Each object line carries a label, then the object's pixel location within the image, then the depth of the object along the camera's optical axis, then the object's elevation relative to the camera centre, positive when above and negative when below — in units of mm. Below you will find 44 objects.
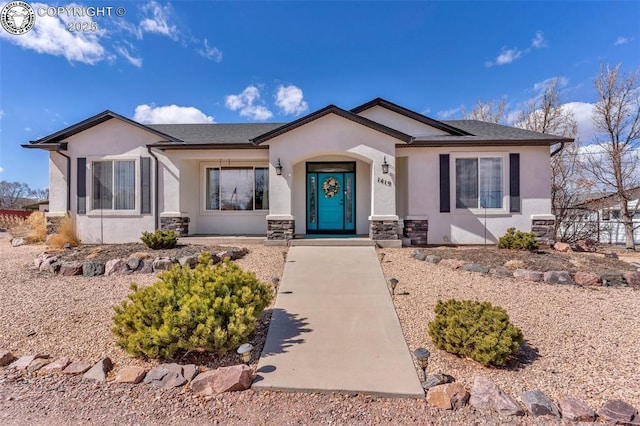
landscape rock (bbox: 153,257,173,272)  6547 -1111
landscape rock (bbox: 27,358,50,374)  2961 -1539
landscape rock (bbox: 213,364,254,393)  2662 -1524
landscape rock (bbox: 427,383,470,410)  2496 -1591
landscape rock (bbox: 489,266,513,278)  5961 -1194
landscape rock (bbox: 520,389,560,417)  2386 -1587
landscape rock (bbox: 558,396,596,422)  2318 -1597
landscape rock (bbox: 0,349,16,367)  3068 -1515
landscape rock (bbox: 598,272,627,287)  5516 -1257
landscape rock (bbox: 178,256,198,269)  6688 -1054
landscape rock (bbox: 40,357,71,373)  2924 -1529
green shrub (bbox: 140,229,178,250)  8000 -667
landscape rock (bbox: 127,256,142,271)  6545 -1066
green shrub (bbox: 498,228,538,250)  7758 -714
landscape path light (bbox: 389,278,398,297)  4926 -1205
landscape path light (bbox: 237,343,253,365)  2898 -1351
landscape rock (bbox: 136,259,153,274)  6475 -1154
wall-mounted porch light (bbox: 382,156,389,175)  8713 +1408
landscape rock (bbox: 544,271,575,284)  5586 -1229
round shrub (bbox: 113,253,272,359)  2969 -1080
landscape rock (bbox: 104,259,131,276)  6422 -1159
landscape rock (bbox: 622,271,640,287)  5484 -1218
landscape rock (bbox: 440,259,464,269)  6514 -1110
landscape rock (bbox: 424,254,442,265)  6977 -1074
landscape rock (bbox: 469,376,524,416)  2398 -1584
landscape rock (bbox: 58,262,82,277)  6430 -1192
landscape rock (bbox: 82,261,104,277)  6355 -1166
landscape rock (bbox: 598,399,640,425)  2254 -1578
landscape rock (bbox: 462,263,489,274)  6168 -1150
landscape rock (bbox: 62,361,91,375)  2898 -1540
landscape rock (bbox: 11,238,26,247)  10380 -926
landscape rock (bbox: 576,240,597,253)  8992 -1062
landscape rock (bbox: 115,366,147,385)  2753 -1532
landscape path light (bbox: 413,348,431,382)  2689 -1324
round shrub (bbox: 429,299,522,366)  2951 -1274
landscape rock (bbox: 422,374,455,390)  2711 -1572
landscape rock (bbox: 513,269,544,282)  5720 -1205
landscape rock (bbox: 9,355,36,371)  2992 -1535
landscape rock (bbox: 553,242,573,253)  8297 -971
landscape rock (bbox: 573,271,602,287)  5504 -1246
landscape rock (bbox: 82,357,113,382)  2816 -1539
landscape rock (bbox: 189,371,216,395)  2634 -1542
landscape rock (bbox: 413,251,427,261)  7365 -1060
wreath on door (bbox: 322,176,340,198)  10461 +1013
